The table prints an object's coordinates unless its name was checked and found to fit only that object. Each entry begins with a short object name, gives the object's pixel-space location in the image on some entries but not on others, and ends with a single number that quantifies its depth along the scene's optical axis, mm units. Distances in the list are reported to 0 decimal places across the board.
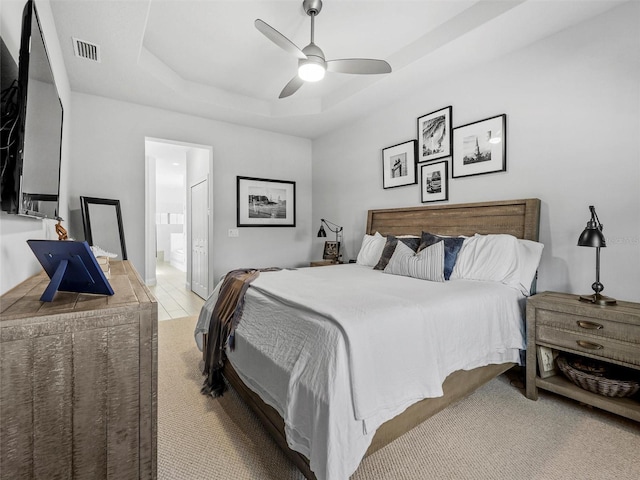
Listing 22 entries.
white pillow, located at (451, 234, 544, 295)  2346
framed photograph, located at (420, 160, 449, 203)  3291
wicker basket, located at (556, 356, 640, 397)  1863
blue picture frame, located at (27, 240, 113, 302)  981
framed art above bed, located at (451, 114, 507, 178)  2818
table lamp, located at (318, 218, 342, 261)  4527
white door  4738
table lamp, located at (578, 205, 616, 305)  1912
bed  1237
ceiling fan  2241
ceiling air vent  2569
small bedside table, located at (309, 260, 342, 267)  4281
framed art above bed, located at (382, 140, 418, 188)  3601
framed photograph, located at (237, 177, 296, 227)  4746
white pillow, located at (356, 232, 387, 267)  3471
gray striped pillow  2457
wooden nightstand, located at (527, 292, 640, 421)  1777
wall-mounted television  1038
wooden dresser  792
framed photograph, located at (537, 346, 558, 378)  2150
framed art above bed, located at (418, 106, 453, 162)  3236
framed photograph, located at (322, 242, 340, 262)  4496
